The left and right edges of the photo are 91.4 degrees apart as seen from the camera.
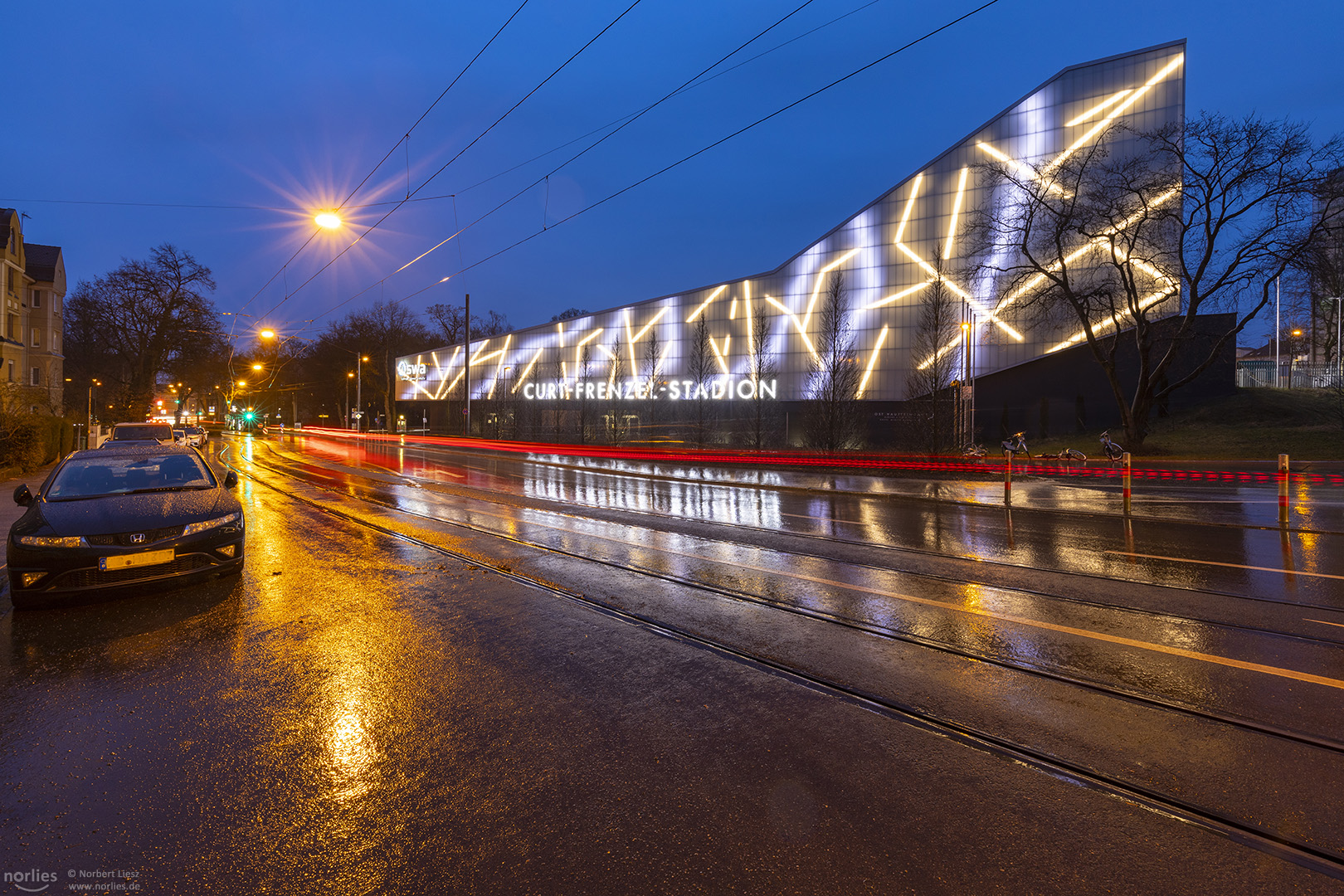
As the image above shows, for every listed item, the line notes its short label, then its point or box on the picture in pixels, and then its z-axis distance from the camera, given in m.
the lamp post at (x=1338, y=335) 29.25
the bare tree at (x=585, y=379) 44.79
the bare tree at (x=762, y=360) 36.69
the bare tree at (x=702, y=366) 39.09
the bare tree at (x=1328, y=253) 21.47
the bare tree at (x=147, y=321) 47.00
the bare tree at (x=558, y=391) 46.19
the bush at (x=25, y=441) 18.48
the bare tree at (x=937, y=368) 25.01
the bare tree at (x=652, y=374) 41.28
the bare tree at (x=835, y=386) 29.25
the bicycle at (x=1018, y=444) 25.92
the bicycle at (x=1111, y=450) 23.38
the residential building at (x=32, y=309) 44.12
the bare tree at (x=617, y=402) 41.94
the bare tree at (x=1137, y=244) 22.64
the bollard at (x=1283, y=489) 10.77
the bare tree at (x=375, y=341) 79.62
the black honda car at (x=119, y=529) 5.71
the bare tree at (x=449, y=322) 91.69
